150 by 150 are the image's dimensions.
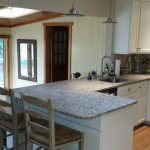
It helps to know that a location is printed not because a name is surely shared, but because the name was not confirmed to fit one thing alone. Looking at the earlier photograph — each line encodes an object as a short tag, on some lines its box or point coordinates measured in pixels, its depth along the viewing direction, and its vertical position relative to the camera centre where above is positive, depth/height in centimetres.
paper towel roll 326 -26
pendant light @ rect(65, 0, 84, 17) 209 +43
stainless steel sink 310 -46
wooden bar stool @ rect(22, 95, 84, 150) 156 -74
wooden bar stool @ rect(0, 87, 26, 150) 180 -72
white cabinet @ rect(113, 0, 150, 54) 324 +44
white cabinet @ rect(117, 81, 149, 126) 296 -70
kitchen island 175 -60
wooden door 445 -2
